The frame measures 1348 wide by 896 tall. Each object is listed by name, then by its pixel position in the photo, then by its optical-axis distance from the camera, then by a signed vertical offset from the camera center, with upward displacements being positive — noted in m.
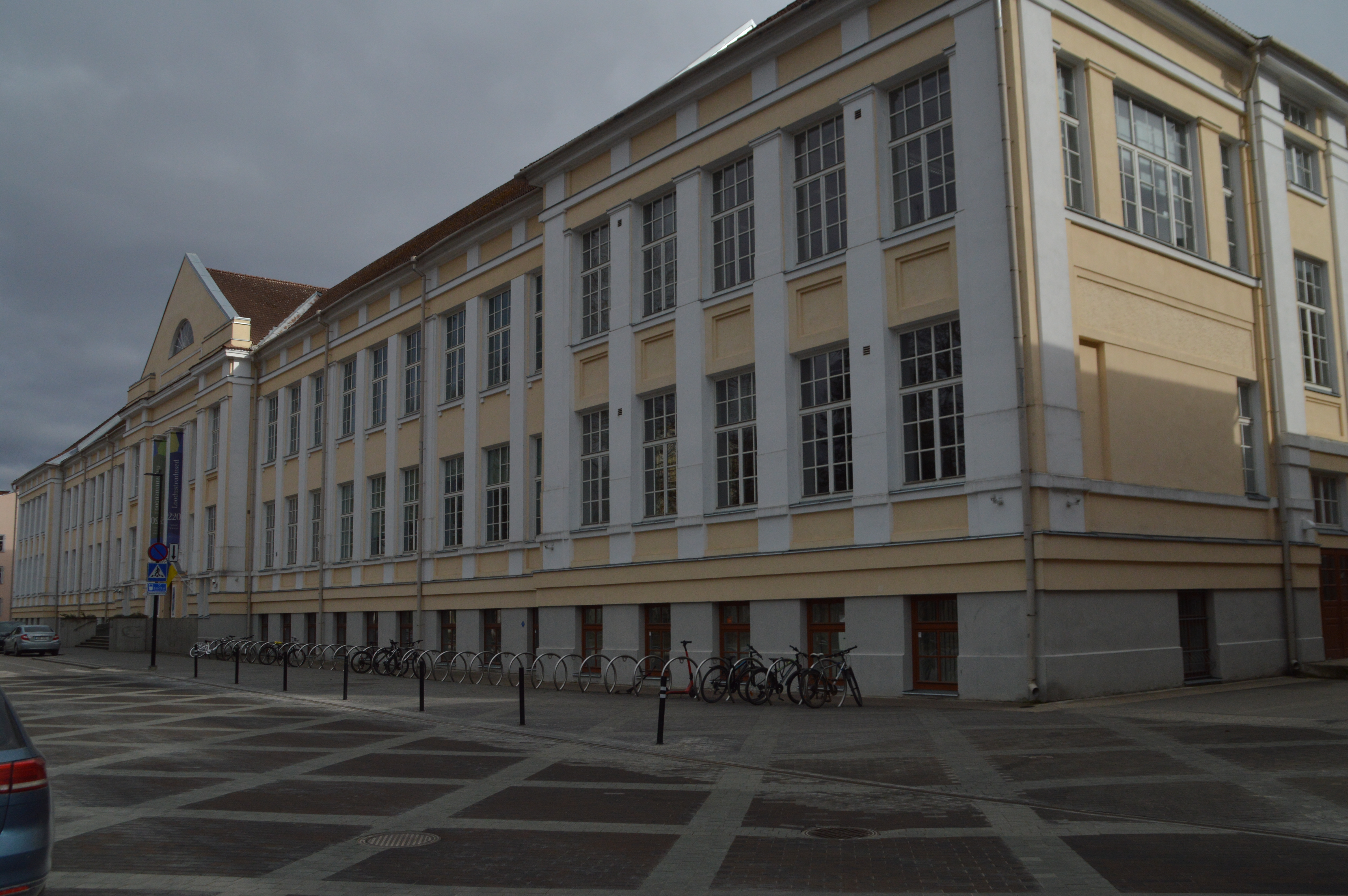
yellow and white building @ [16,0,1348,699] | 16.22 +3.99
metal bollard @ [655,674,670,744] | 12.95 -1.54
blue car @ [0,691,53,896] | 4.98 -0.98
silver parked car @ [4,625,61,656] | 43.31 -1.43
